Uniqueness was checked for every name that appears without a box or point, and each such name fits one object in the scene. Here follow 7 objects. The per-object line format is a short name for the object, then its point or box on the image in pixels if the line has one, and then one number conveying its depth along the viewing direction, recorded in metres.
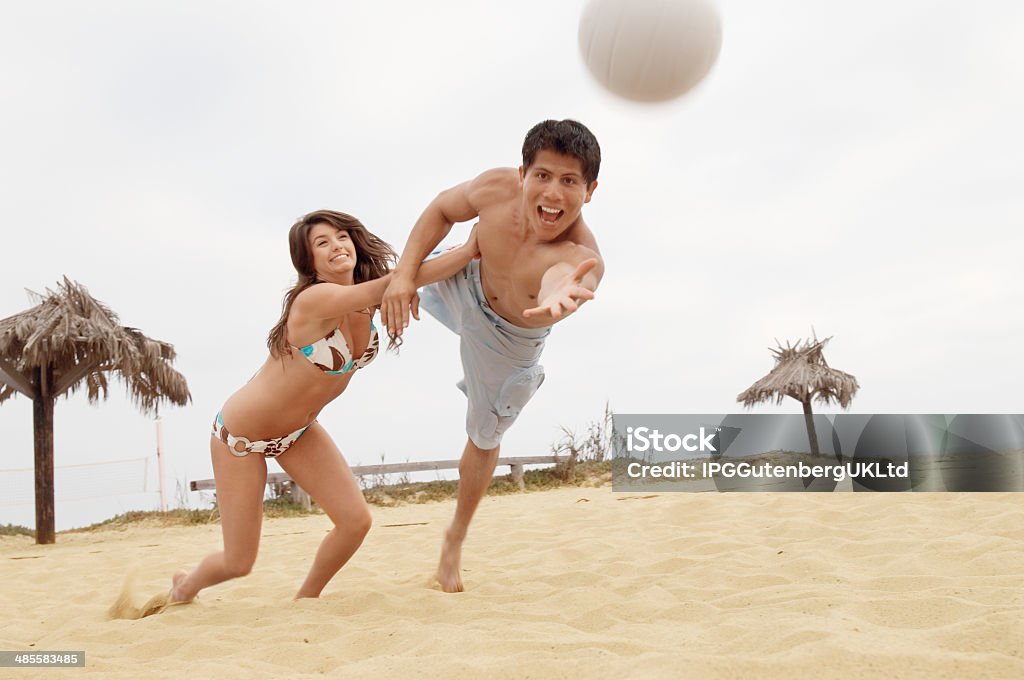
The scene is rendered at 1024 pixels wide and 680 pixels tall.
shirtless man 2.99
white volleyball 3.44
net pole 10.72
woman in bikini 3.21
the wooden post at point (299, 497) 10.72
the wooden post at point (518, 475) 11.80
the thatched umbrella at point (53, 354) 8.72
